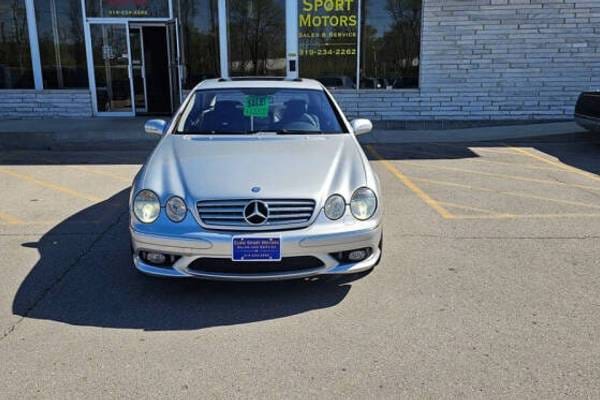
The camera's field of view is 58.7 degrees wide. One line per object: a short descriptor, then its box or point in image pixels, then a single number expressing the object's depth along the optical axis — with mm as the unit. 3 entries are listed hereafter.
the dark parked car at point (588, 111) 9836
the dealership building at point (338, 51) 12125
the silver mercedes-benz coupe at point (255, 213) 3561
